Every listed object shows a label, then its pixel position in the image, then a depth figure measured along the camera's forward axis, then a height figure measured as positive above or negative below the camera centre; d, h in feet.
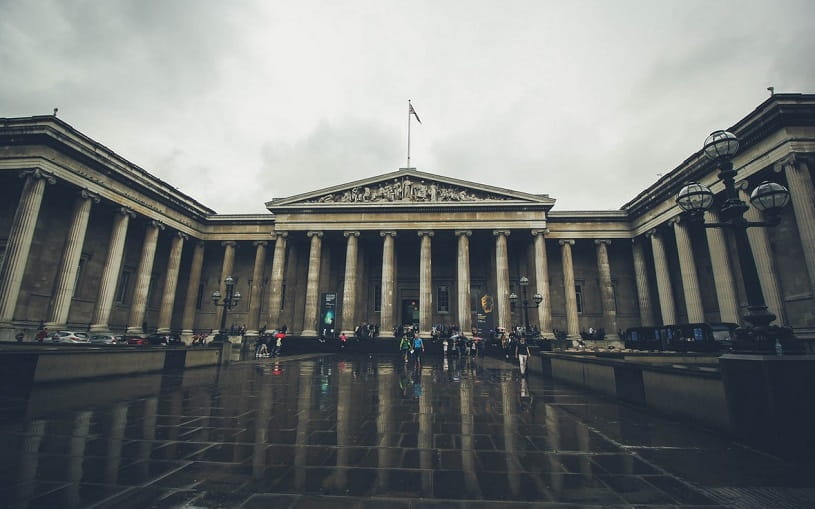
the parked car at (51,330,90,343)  63.46 -2.27
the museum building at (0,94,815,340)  62.64 +20.82
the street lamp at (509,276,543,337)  65.29 +6.31
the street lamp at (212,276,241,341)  65.18 +5.88
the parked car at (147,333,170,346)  81.50 -3.31
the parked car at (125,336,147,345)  75.87 -3.19
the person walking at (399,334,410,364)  59.58 -2.57
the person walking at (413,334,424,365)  66.82 -3.00
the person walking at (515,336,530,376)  43.81 -2.81
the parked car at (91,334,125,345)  70.33 -2.86
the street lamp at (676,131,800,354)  15.93 +5.92
